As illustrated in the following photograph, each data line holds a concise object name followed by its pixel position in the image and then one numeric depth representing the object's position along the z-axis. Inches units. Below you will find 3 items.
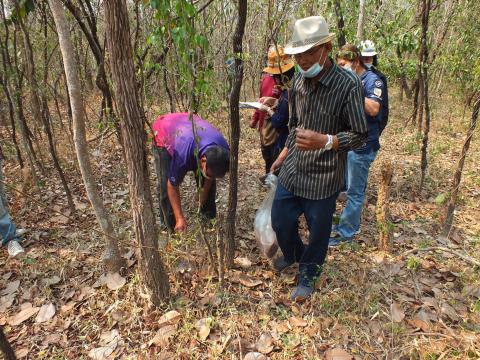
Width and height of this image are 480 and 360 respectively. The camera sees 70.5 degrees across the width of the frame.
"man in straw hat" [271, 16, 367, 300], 80.2
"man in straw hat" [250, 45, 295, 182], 128.4
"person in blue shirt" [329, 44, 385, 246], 115.7
